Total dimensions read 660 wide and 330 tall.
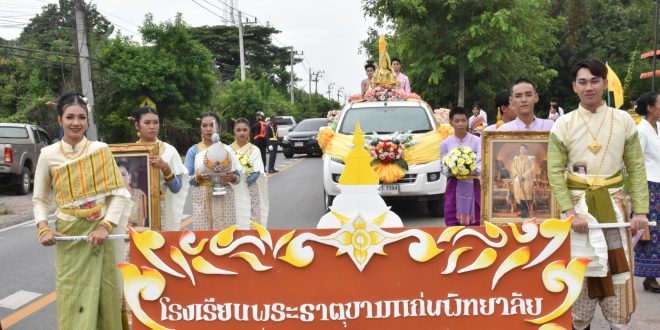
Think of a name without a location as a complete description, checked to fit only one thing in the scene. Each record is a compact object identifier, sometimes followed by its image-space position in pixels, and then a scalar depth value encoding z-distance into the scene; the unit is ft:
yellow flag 36.88
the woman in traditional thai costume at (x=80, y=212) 13.44
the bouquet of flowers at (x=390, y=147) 29.71
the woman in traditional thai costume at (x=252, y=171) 21.22
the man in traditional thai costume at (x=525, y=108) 17.21
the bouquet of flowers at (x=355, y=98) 40.06
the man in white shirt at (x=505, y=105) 20.51
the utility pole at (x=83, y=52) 62.80
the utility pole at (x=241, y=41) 130.93
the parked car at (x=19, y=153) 52.34
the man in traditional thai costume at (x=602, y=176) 13.41
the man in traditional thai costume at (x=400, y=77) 45.39
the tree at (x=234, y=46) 203.72
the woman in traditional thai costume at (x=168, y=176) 17.89
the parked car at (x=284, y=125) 111.06
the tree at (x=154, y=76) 80.23
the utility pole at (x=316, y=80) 331.08
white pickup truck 32.19
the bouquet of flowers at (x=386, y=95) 38.83
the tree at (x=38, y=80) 94.17
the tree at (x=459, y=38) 66.49
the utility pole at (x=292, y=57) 213.25
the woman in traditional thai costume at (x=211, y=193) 19.25
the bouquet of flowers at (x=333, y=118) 37.15
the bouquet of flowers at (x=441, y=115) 38.50
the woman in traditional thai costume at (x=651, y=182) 19.71
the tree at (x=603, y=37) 110.32
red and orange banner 11.92
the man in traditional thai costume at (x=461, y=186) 21.63
